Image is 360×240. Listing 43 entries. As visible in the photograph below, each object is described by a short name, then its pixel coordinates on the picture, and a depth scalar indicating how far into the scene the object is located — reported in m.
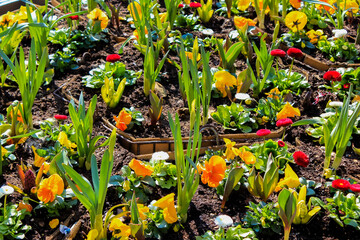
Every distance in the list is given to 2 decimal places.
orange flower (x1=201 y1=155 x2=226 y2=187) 2.16
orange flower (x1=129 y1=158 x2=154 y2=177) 2.17
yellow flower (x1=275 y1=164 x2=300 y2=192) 2.17
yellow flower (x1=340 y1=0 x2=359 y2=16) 3.85
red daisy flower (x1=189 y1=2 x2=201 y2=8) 3.55
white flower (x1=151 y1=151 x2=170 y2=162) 2.26
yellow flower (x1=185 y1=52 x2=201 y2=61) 3.08
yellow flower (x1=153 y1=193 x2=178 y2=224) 2.01
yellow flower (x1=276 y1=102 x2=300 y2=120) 2.63
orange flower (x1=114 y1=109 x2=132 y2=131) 2.57
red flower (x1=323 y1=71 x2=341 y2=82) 2.78
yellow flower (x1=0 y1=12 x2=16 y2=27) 3.26
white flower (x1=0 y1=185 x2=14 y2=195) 1.99
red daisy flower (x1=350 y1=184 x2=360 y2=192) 2.01
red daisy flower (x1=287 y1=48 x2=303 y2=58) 2.75
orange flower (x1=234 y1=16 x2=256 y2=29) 3.41
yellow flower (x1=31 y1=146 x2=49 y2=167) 2.27
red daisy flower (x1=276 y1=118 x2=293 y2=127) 2.33
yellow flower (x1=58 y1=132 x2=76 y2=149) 2.33
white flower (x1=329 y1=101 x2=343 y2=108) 2.61
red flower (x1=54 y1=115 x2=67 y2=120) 2.41
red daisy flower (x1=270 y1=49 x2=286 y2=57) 2.76
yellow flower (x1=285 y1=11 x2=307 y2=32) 3.42
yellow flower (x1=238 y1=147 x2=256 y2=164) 2.28
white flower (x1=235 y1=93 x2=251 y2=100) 2.79
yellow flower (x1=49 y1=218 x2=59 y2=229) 2.05
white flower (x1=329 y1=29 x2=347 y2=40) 3.42
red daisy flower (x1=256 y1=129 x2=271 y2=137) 2.24
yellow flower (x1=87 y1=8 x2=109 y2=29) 3.38
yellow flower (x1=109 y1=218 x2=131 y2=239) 1.96
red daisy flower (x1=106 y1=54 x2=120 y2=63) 2.85
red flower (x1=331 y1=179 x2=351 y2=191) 2.05
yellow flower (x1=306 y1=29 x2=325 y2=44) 3.58
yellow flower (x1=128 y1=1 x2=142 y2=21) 3.41
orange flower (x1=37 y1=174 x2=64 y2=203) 2.03
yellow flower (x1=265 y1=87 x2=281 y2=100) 2.90
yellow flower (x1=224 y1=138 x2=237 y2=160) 2.36
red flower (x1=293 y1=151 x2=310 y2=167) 2.15
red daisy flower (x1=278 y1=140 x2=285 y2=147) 2.34
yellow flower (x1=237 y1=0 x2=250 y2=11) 3.85
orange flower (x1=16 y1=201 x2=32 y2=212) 2.04
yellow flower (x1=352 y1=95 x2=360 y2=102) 2.89
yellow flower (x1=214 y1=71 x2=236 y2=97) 2.89
